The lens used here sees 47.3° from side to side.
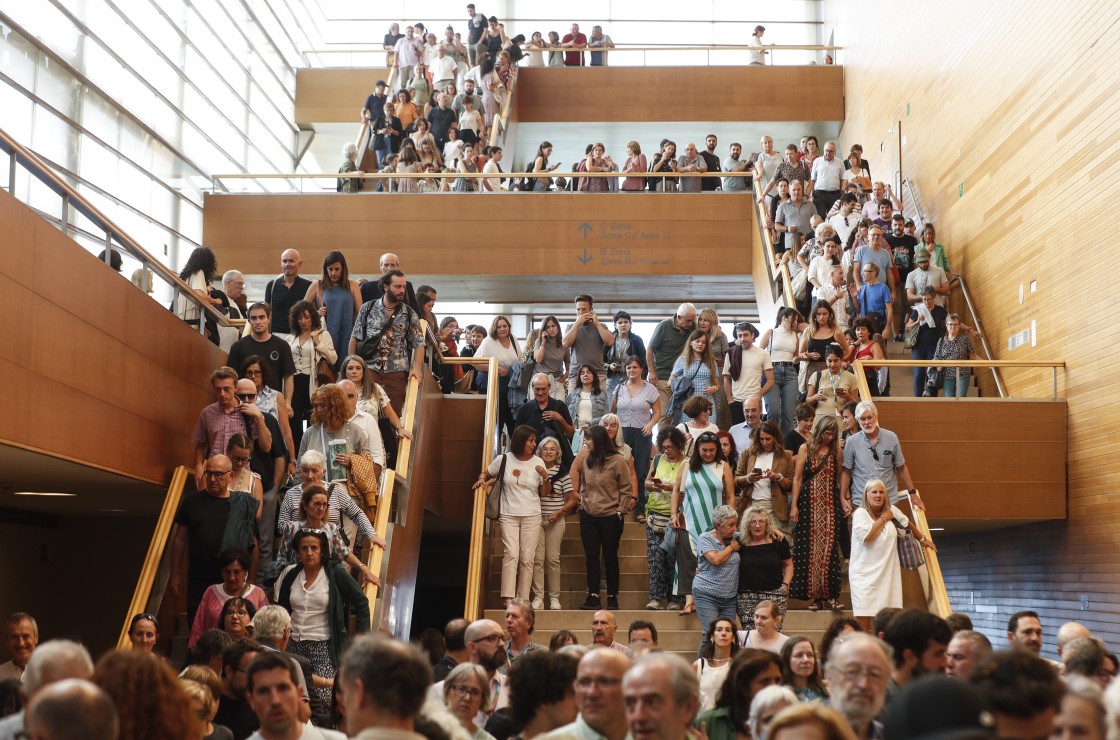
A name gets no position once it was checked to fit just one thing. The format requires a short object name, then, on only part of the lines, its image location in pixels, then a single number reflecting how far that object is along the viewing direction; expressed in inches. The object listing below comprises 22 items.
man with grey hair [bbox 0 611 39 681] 275.1
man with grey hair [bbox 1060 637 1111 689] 214.7
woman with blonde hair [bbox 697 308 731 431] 480.7
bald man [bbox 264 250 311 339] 458.9
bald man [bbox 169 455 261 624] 332.2
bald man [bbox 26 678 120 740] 116.6
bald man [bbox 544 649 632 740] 164.1
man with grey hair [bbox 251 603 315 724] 271.4
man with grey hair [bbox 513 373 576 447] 470.6
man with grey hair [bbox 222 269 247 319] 488.4
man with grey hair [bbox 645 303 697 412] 515.2
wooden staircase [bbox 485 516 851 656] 392.8
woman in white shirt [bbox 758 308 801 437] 500.7
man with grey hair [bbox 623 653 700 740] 148.5
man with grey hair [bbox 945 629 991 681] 205.9
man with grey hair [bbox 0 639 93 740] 150.9
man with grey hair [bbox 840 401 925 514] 416.8
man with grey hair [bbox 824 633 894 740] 159.3
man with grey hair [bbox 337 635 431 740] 135.0
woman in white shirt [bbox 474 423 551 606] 422.6
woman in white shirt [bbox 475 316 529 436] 530.9
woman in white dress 376.2
